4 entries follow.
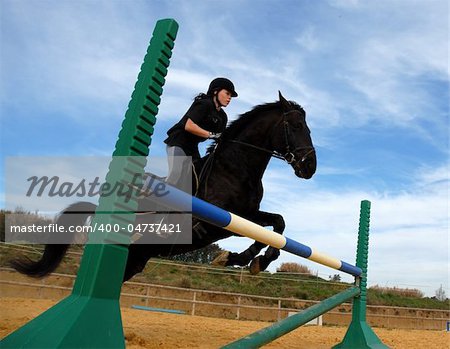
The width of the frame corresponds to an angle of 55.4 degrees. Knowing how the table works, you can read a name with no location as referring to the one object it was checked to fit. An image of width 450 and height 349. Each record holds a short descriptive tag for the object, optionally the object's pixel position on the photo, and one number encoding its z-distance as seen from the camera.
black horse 3.02
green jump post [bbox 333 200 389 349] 3.73
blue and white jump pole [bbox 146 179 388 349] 1.44
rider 3.13
